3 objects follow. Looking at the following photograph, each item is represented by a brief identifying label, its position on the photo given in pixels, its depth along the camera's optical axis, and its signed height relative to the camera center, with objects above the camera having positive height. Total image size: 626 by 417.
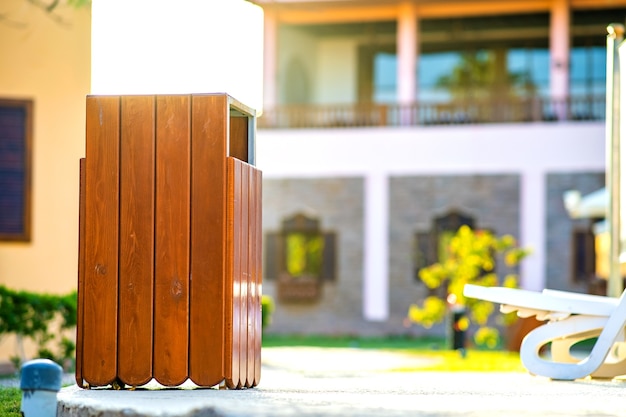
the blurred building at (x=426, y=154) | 22.72 +1.49
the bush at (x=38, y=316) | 10.16 -0.70
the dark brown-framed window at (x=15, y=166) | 11.38 +0.60
